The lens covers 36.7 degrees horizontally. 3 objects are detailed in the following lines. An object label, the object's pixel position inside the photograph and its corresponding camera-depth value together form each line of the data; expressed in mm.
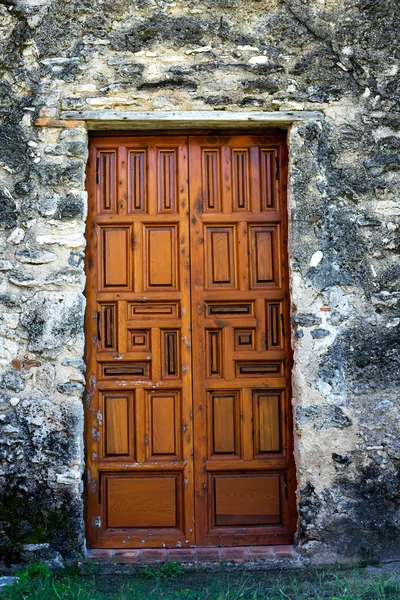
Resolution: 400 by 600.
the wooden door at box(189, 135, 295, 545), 3703
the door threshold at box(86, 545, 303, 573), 3461
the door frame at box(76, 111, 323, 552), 3697
